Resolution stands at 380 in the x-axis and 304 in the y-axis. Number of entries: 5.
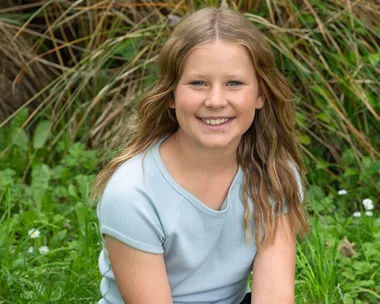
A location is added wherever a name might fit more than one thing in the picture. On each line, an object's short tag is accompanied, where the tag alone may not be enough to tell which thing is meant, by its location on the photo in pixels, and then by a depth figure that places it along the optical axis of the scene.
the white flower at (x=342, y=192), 6.33
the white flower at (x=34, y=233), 5.60
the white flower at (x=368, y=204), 6.14
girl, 3.97
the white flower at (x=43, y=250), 5.57
